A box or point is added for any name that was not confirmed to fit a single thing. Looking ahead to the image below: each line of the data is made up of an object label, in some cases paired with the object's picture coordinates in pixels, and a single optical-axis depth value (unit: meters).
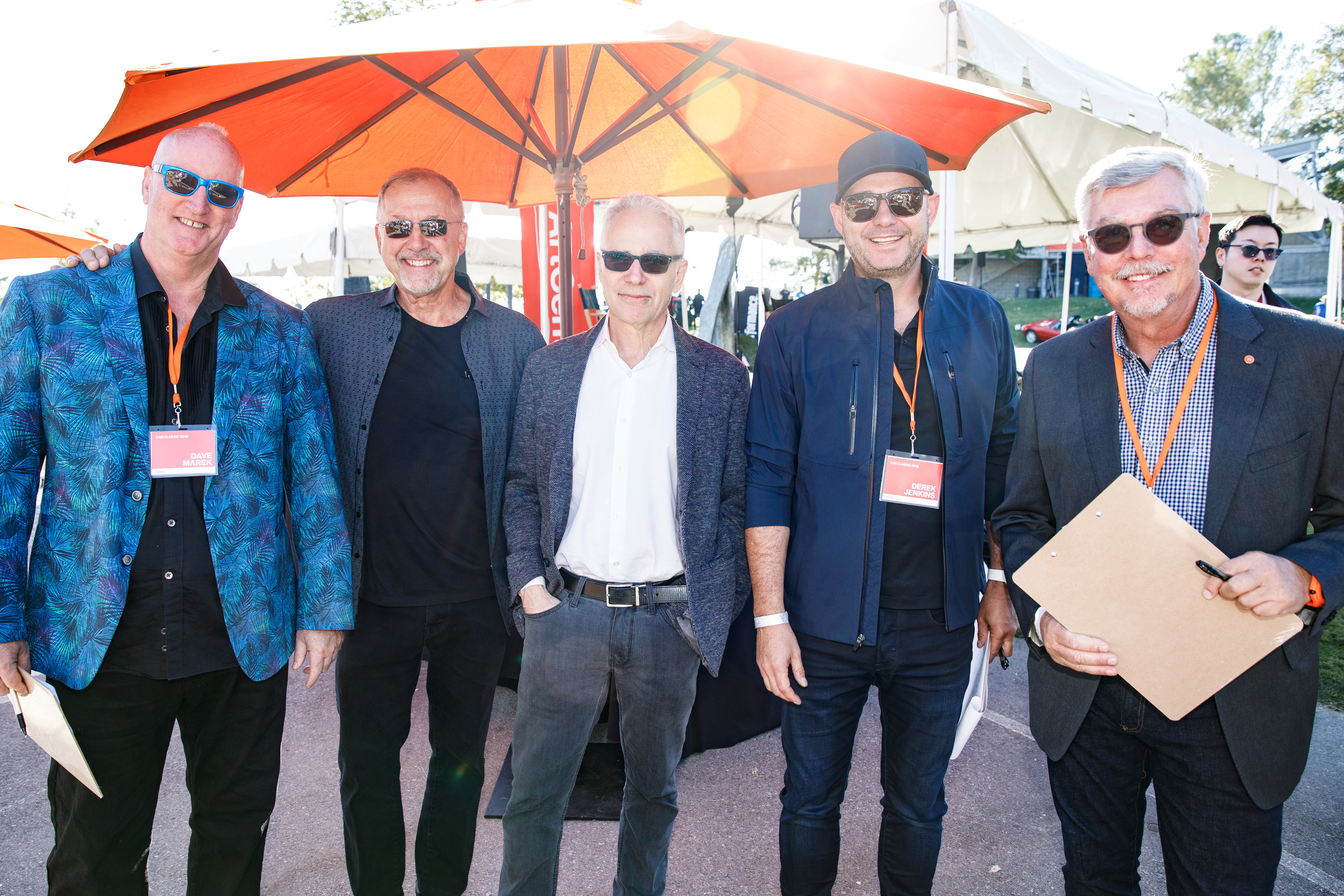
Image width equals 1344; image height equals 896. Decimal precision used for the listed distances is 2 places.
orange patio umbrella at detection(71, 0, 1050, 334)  1.54
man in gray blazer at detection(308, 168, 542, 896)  2.24
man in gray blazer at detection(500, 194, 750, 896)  2.06
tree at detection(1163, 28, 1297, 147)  42.19
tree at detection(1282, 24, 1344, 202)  26.27
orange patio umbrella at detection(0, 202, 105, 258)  4.05
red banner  5.51
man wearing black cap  1.97
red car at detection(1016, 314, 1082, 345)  29.50
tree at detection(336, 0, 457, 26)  14.48
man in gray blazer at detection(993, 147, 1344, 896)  1.52
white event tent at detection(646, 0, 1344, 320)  4.16
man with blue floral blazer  1.72
